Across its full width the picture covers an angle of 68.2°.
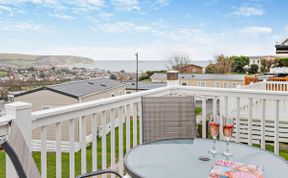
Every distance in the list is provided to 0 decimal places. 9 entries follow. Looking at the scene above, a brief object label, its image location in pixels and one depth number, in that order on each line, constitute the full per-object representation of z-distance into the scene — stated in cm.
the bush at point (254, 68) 1431
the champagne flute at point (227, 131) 154
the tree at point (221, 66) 1640
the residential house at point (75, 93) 704
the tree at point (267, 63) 1316
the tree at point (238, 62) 1584
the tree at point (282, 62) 1249
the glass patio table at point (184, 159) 130
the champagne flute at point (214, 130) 160
